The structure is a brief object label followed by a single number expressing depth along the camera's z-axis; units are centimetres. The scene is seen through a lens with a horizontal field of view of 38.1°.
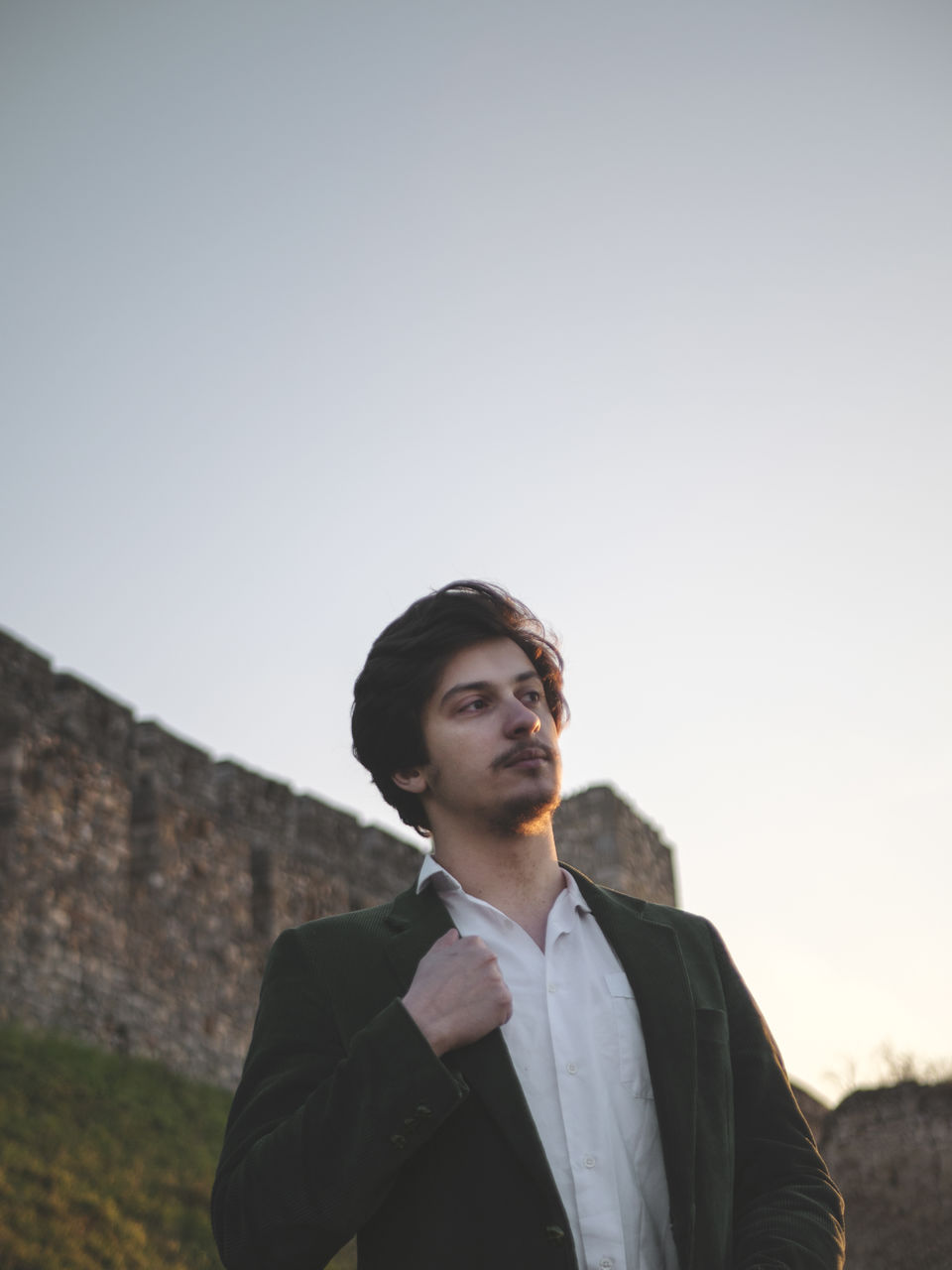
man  205
